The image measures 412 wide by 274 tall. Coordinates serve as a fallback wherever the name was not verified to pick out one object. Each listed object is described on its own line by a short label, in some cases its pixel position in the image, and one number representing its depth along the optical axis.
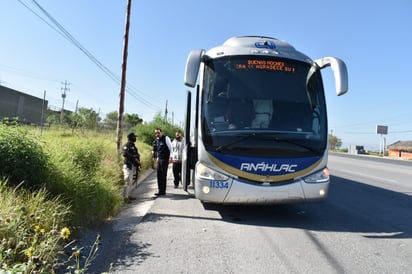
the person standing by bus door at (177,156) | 10.20
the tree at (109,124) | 30.40
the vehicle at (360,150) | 66.79
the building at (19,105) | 33.60
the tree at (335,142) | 105.79
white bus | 5.77
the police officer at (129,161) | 8.16
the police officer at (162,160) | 8.94
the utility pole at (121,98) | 12.62
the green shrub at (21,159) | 4.81
